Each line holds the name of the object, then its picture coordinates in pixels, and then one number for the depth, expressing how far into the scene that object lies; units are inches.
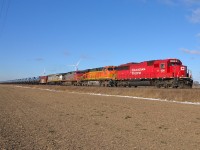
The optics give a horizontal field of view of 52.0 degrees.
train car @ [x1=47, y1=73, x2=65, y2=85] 2053.2
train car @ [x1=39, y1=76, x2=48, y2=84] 2506.5
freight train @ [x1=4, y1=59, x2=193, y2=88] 920.1
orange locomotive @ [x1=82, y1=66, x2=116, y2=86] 1290.4
